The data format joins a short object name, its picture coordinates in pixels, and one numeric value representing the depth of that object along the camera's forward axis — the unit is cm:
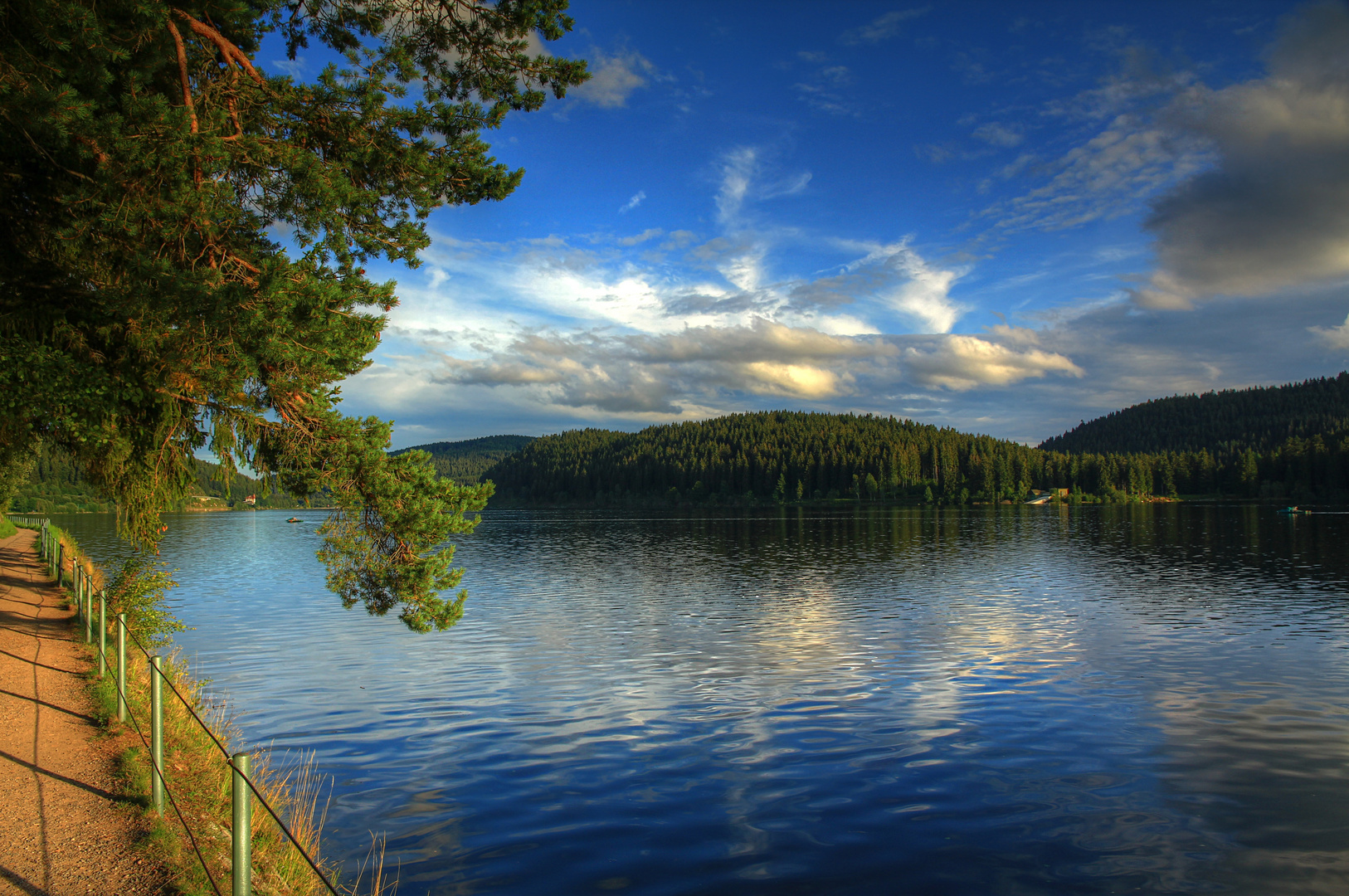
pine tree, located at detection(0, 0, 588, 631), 1059
